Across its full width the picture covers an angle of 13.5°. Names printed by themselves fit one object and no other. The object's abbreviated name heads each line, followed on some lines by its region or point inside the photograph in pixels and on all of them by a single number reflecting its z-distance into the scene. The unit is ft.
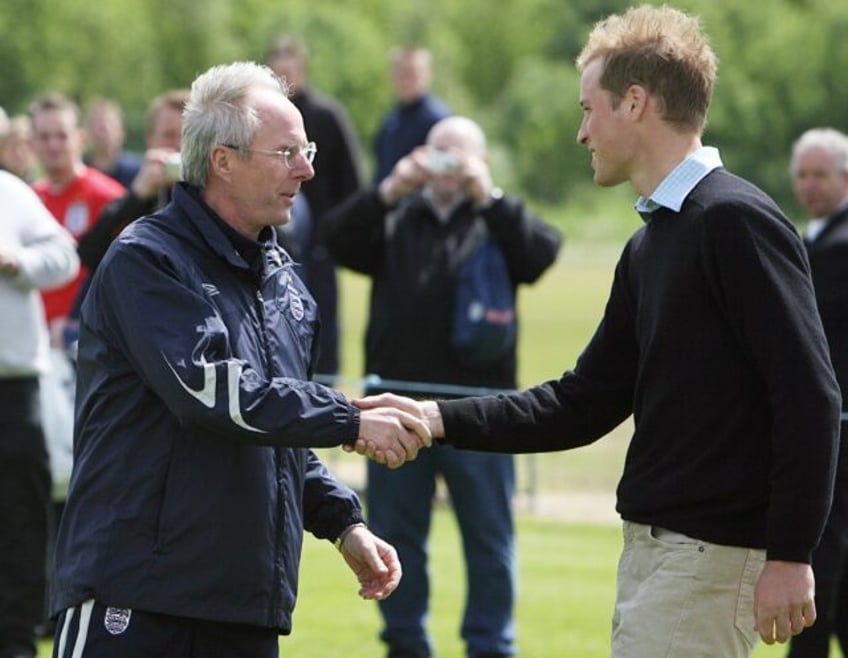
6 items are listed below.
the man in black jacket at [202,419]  29.28
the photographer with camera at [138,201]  57.55
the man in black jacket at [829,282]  48.14
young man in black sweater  28.27
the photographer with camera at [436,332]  55.68
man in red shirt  69.66
